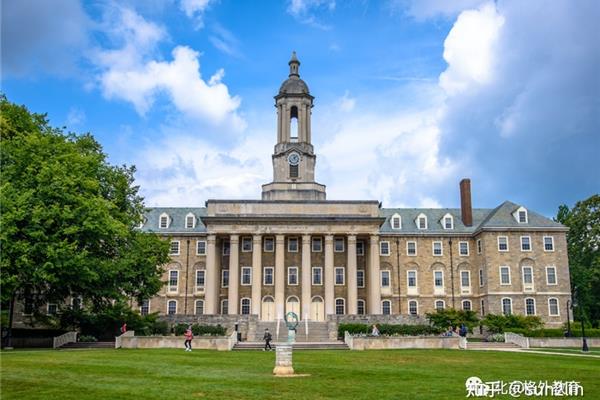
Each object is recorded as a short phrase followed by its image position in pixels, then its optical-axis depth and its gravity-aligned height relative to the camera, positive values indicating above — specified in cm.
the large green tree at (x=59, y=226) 3309 +478
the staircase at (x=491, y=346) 4281 -281
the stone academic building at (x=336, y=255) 5916 +542
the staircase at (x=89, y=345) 3991 -244
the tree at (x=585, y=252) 6925 +629
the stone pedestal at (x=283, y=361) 2102 -184
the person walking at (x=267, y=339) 3938 -204
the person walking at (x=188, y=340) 3634 -190
